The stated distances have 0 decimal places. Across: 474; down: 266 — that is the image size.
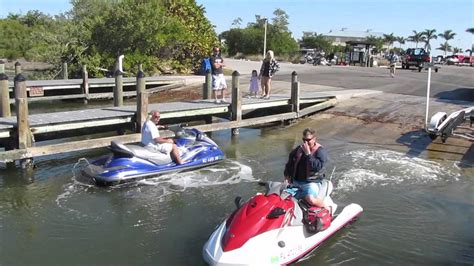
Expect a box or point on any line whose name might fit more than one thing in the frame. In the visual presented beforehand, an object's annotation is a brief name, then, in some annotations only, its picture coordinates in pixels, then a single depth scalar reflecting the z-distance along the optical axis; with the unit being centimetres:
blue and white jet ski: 923
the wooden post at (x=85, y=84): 2100
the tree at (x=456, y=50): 11796
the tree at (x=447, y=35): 10894
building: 9459
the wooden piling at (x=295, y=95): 1625
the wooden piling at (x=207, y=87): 1616
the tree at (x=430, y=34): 9101
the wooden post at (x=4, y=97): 1056
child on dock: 1639
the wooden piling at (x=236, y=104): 1434
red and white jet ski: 570
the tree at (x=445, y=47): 11089
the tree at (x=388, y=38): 10067
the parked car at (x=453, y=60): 6025
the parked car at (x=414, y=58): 3759
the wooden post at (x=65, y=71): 2370
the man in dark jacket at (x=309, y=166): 686
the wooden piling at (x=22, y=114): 995
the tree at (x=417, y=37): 10006
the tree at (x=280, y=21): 6669
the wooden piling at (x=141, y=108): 1199
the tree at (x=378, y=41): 8106
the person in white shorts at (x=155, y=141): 962
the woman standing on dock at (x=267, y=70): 1569
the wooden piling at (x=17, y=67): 1942
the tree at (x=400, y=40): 11634
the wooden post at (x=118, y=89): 1507
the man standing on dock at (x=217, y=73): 1475
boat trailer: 1270
